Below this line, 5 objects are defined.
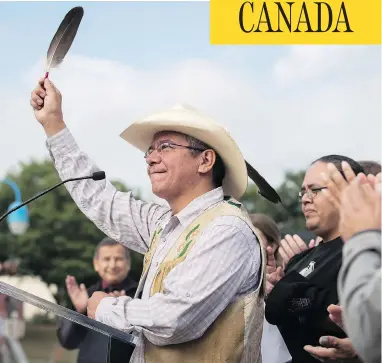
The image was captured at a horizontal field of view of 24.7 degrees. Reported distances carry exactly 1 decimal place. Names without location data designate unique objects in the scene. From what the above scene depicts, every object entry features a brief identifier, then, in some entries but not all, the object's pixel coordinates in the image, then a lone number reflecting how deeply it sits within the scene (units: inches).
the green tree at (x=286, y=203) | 2733.8
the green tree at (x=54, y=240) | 2395.4
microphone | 140.7
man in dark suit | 115.8
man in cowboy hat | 135.0
